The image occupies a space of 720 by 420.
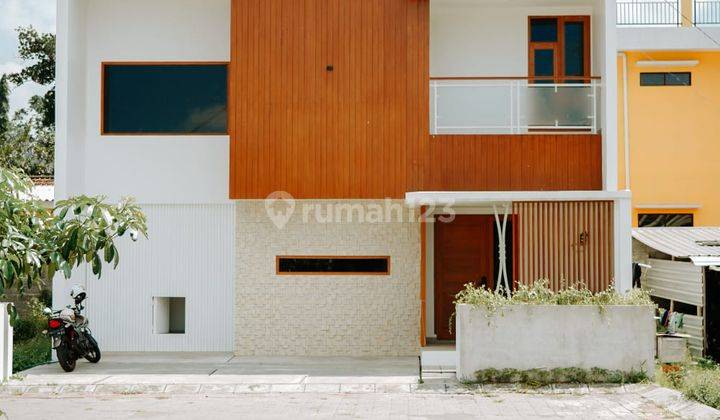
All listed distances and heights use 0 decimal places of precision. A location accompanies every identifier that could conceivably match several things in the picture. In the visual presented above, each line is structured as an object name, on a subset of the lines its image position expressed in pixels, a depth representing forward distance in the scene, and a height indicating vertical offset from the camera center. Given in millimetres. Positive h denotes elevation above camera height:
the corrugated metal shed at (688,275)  13531 -898
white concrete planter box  11539 -1558
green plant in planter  11656 -1021
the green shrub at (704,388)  9834 -1979
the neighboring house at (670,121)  21281 +2678
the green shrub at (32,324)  15922 -1908
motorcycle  12781 -1728
